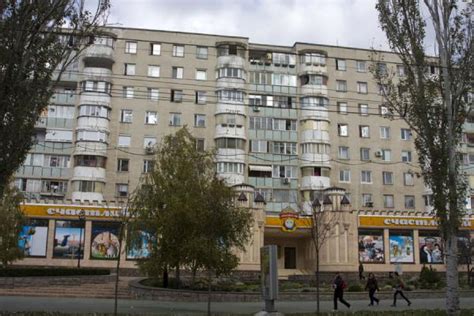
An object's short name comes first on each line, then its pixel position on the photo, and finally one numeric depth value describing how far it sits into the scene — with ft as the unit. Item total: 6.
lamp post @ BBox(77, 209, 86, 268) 125.49
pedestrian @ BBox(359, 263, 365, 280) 123.65
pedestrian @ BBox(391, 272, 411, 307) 77.75
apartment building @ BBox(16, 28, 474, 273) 157.07
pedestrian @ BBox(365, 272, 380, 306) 77.66
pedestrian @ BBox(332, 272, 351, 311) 72.76
